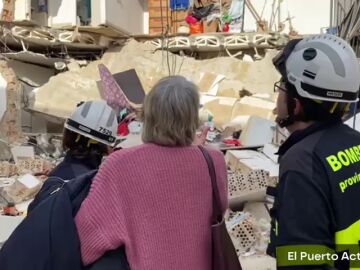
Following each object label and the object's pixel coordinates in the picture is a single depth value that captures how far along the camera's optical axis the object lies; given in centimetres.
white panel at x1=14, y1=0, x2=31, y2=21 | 1016
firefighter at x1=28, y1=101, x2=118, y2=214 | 253
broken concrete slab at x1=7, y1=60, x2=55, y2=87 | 1081
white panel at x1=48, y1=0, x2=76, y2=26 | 1145
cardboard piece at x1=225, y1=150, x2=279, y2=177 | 607
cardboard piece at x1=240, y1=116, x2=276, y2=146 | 779
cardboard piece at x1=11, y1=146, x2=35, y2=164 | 857
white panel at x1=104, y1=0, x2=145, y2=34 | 1133
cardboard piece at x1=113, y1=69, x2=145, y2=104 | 978
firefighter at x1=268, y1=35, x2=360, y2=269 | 159
